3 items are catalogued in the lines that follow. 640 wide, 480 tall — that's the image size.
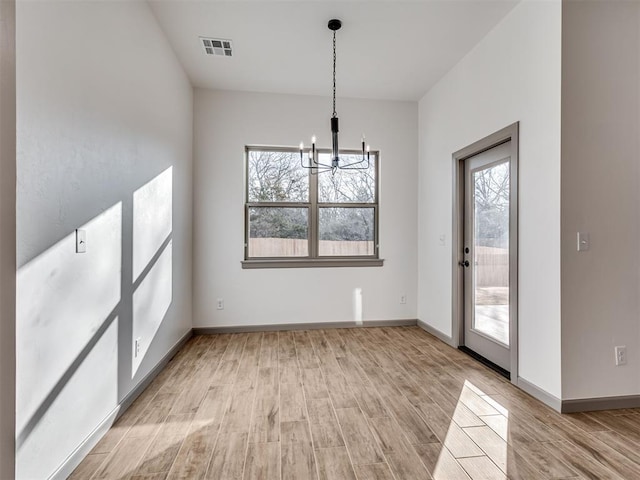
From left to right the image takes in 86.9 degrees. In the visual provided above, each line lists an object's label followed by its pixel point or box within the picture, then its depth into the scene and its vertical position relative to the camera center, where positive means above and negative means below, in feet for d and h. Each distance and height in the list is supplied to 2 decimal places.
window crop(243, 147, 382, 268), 14.34 +1.23
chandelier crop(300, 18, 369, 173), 9.36 +3.27
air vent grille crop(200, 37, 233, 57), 10.34 +6.14
